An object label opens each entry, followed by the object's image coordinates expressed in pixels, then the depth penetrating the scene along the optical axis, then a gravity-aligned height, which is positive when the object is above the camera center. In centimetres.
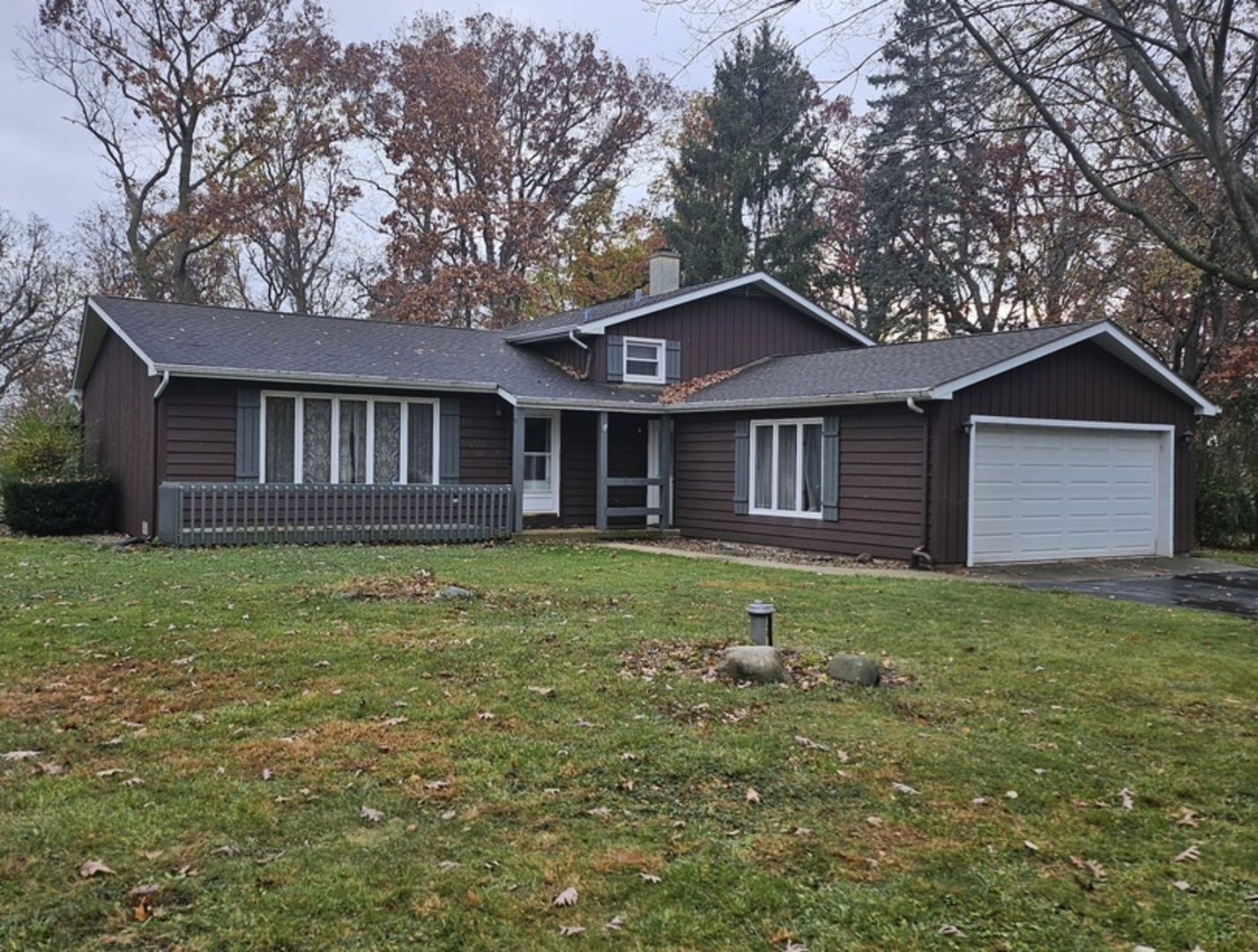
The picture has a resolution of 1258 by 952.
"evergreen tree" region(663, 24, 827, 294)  3231 +990
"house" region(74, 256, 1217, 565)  1395 +63
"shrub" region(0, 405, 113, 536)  1568 -22
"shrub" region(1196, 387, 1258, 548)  1859 +10
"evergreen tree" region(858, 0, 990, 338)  2628 +668
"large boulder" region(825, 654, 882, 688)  618 -122
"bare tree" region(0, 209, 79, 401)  3103 +536
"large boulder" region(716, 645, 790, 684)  620 -120
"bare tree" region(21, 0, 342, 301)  2606 +1019
